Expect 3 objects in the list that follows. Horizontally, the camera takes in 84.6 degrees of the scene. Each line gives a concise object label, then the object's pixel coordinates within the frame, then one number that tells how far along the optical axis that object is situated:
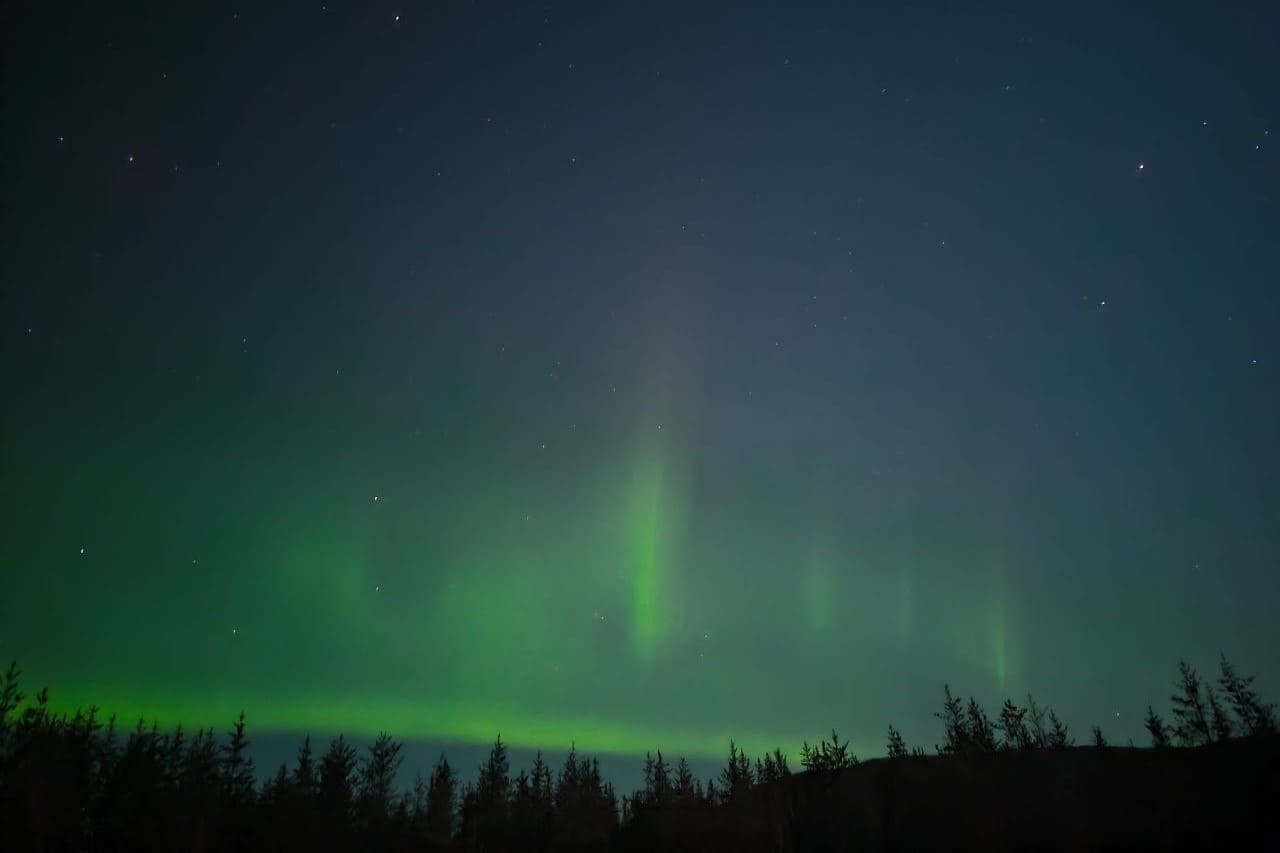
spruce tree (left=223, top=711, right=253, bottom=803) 55.62
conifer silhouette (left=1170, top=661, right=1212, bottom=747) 65.99
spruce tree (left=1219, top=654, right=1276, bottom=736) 62.89
